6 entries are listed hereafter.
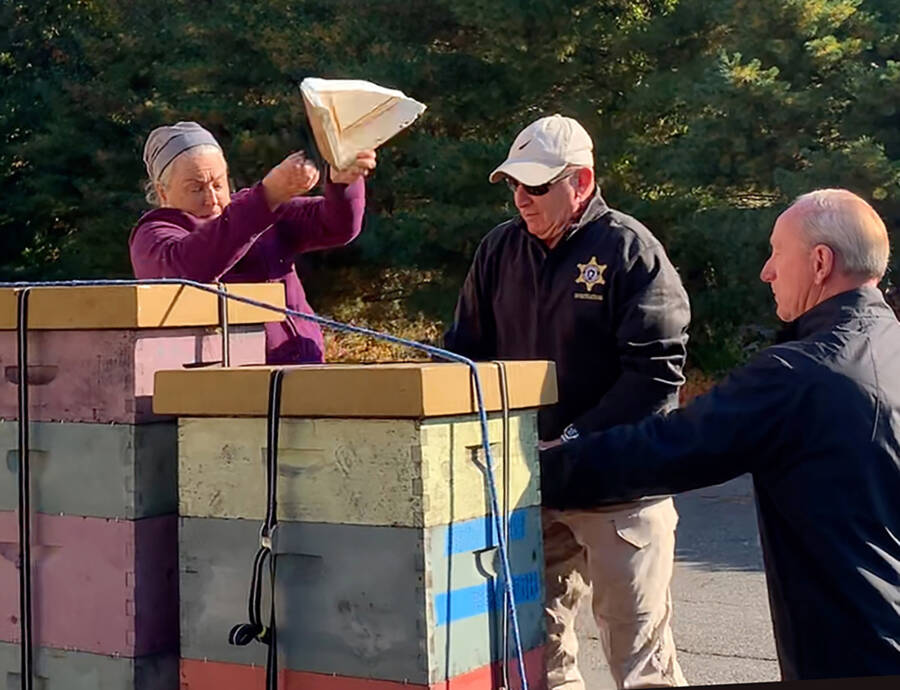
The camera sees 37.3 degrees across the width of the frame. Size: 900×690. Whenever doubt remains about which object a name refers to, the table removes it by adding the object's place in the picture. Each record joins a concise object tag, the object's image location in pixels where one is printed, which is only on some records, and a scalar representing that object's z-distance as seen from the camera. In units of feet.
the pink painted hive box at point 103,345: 7.91
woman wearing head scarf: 10.12
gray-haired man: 8.85
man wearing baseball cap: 11.50
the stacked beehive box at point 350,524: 7.18
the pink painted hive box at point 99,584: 7.90
